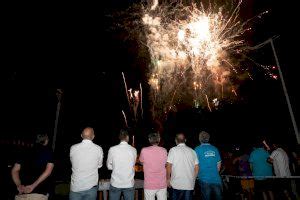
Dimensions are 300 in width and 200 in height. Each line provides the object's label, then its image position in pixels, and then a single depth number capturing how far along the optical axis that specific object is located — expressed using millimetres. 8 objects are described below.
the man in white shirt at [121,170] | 5832
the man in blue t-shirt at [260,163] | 8914
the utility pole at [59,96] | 12216
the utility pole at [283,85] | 14327
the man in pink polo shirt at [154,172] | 5973
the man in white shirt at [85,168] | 5445
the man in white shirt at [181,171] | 6102
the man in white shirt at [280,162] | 8430
